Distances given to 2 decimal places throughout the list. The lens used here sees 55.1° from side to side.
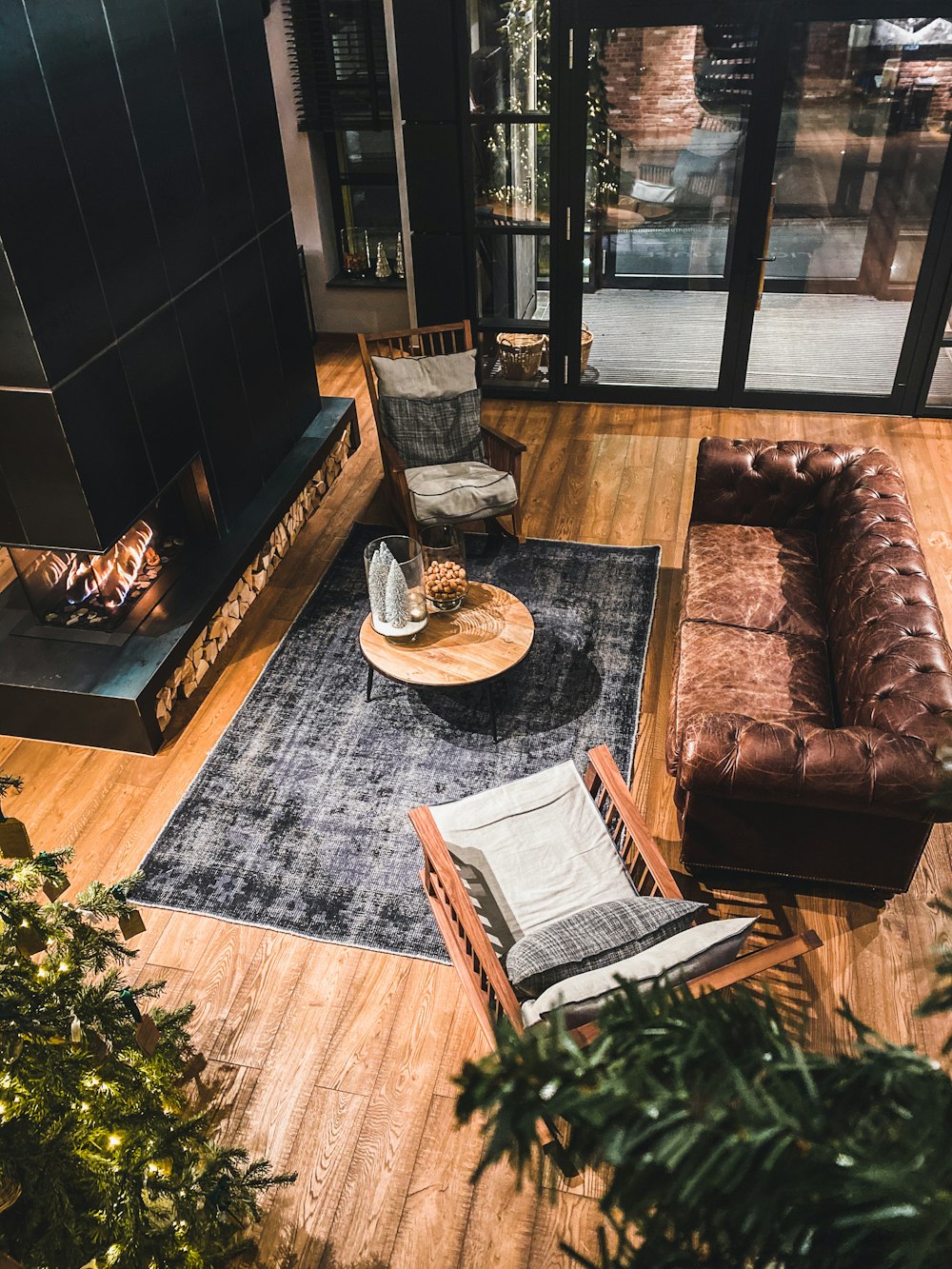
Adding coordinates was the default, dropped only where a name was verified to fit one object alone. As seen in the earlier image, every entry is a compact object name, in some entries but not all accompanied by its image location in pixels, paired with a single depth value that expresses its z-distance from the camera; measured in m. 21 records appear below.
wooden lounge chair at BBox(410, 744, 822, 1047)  1.96
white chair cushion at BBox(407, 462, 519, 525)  4.39
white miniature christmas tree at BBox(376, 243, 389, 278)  6.85
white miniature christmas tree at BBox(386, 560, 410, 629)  3.38
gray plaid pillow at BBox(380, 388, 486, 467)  4.65
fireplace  3.69
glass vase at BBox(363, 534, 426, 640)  3.39
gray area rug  3.07
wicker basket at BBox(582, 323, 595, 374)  5.97
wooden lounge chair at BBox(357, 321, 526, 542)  4.58
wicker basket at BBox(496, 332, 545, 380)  6.10
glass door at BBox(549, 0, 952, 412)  4.84
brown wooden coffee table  3.37
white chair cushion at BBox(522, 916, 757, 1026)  1.87
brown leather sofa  2.53
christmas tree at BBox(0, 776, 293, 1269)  1.64
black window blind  5.87
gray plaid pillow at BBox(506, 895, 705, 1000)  2.04
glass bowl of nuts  3.54
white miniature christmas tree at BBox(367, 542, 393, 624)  3.39
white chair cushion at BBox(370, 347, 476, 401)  4.68
